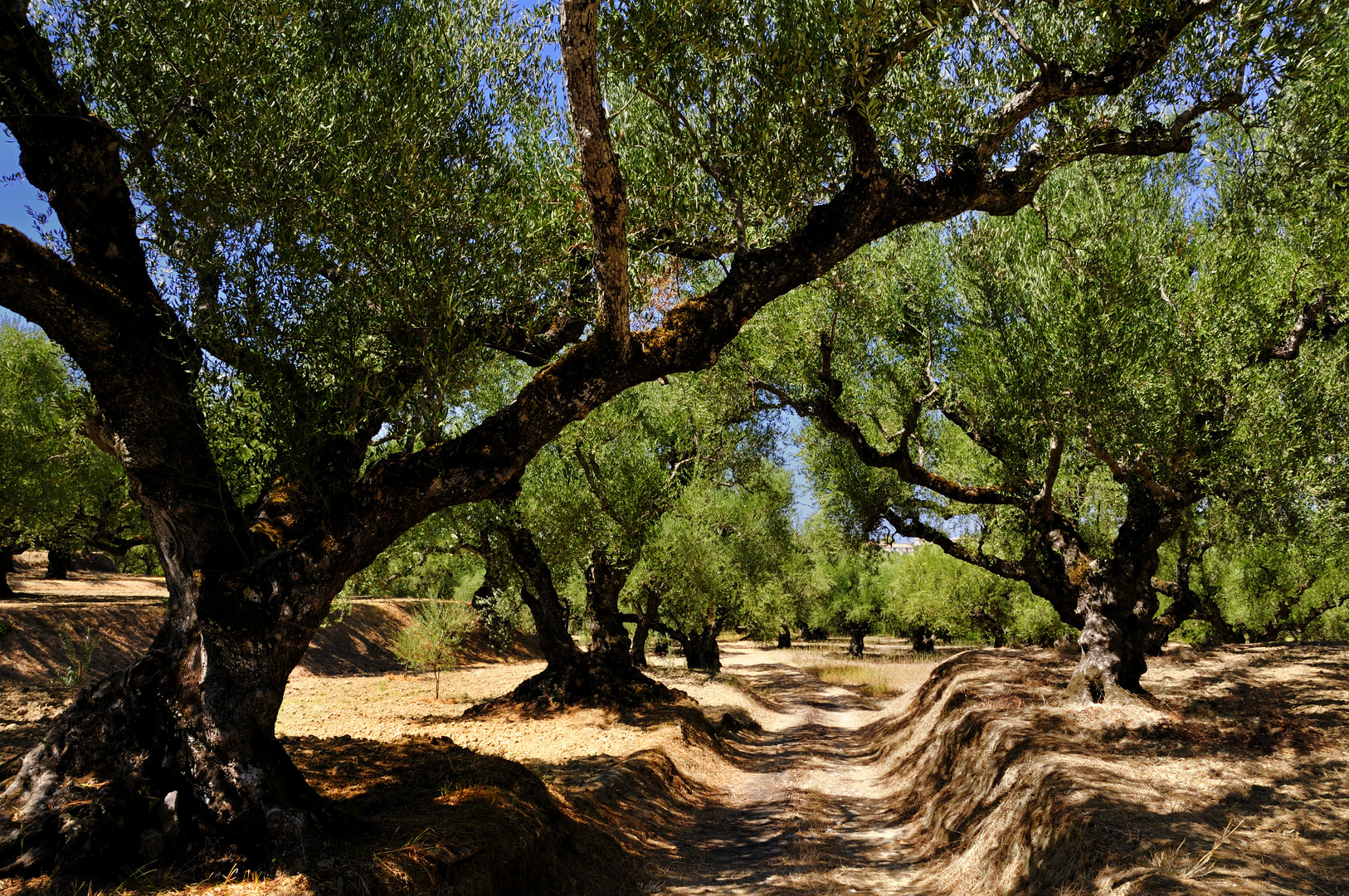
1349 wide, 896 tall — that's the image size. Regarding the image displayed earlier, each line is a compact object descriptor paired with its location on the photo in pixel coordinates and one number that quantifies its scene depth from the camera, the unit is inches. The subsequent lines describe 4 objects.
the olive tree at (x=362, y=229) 217.5
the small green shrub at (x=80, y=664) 319.5
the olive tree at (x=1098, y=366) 438.9
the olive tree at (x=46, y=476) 939.3
